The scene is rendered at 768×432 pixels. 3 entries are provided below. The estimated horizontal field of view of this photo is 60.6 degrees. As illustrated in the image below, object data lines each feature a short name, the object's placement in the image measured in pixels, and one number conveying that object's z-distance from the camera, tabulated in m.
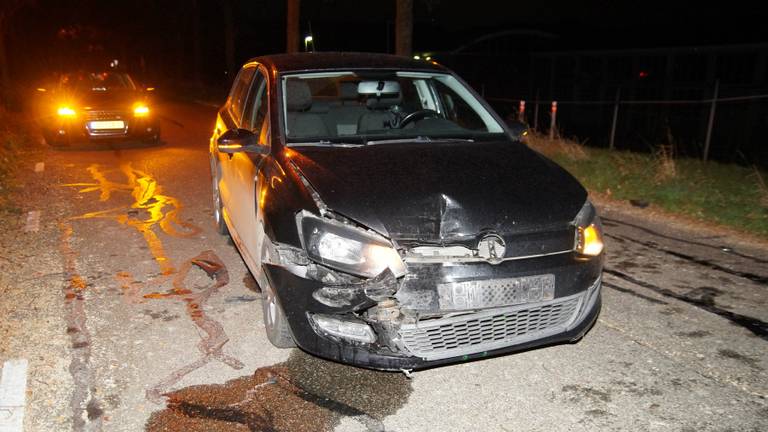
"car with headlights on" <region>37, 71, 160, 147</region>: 12.41
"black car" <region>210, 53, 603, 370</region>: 3.34
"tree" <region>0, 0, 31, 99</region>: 28.37
